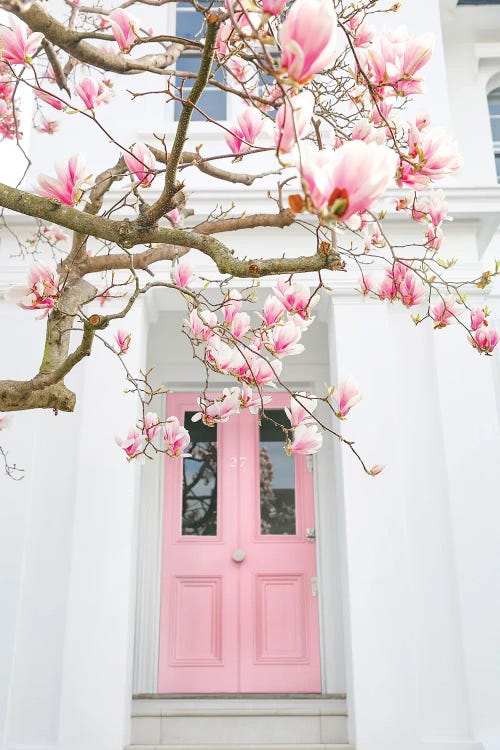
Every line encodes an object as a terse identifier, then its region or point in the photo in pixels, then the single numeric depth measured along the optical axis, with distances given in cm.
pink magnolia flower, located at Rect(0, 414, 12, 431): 255
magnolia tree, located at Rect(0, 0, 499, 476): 91
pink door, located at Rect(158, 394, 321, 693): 429
